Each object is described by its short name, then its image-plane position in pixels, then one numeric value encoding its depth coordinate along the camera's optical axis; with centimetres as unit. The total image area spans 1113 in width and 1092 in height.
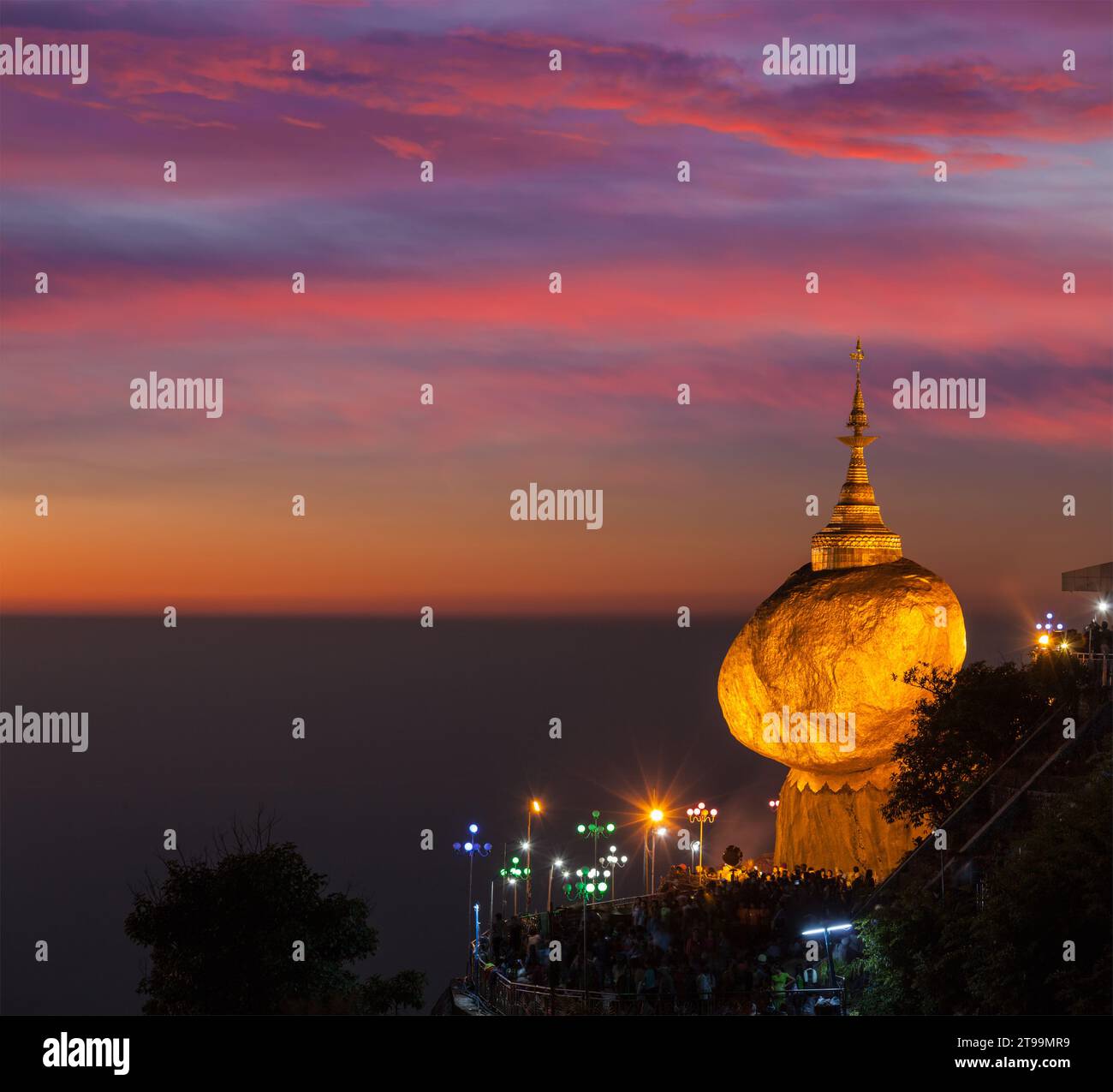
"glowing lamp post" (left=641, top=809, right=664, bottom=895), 4732
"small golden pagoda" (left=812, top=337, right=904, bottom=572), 4506
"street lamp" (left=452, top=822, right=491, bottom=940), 3903
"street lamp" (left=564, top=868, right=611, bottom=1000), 4019
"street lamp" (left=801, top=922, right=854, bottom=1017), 2955
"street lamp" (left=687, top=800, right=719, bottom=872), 4652
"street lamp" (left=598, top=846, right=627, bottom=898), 4266
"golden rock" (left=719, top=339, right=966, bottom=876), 4259
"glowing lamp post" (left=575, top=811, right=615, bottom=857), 4434
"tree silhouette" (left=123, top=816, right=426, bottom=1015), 3123
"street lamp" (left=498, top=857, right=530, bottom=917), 4269
